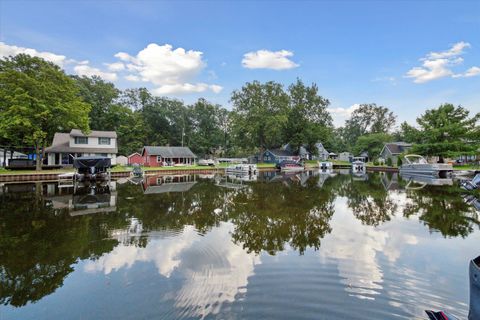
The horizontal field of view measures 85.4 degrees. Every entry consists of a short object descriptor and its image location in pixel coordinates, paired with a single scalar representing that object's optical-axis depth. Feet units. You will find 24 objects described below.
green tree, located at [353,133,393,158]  185.37
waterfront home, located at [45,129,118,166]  113.70
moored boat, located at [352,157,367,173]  142.20
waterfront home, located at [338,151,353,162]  230.52
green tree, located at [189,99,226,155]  203.62
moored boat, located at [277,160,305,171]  138.10
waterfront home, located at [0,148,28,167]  135.31
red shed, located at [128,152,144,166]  151.74
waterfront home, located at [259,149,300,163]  185.78
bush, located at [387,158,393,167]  145.45
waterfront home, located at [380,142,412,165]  163.94
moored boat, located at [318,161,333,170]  152.08
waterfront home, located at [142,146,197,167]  142.61
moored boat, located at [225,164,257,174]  111.24
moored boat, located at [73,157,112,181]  75.82
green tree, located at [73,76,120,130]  166.09
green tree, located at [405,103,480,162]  99.73
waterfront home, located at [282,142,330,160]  207.82
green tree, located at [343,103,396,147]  238.07
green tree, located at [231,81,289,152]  158.40
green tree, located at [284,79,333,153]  179.42
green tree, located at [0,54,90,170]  85.35
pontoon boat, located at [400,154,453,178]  91.71
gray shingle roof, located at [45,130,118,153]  112.98
